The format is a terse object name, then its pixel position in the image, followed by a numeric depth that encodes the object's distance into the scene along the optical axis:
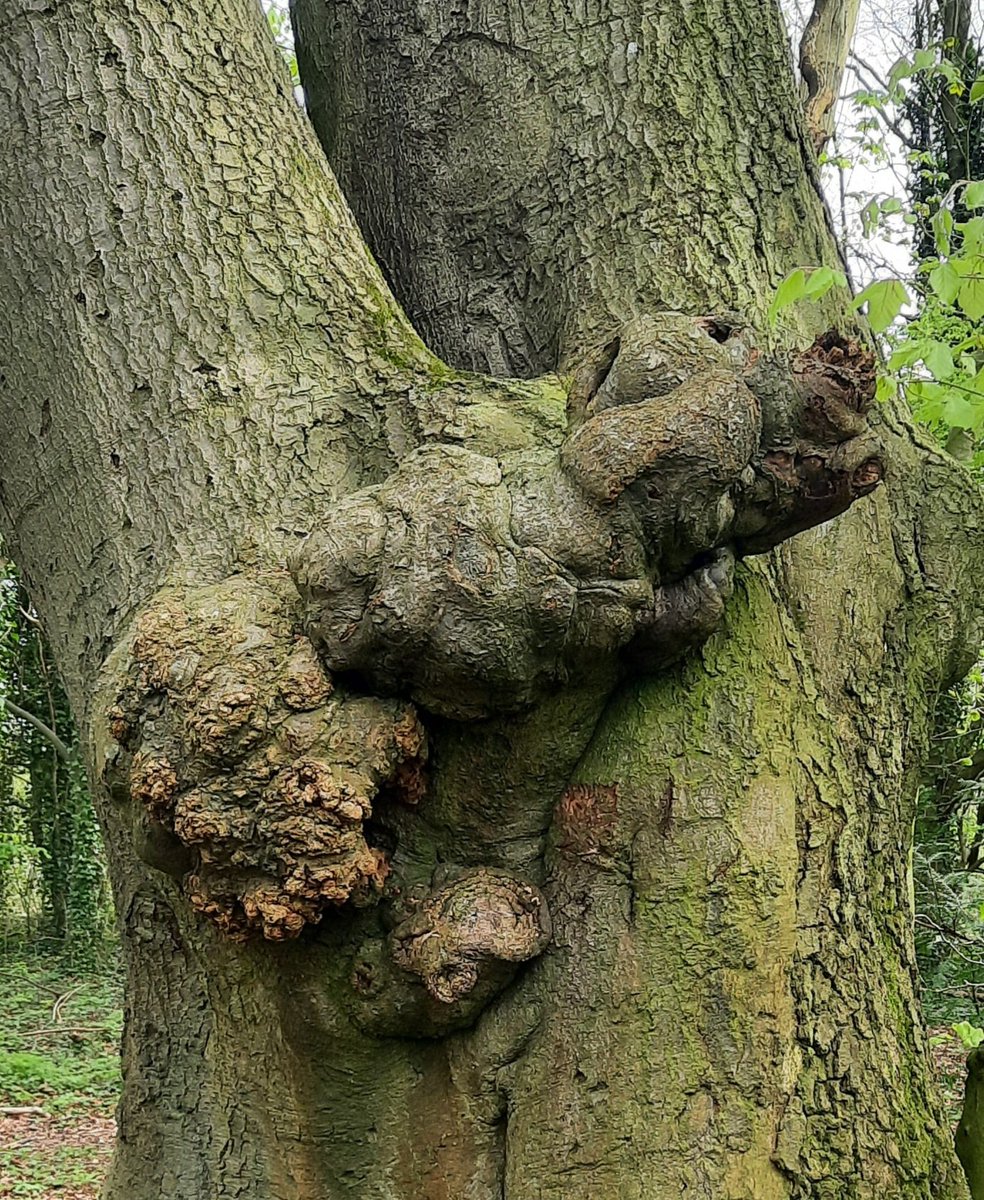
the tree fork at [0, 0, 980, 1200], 1.59
